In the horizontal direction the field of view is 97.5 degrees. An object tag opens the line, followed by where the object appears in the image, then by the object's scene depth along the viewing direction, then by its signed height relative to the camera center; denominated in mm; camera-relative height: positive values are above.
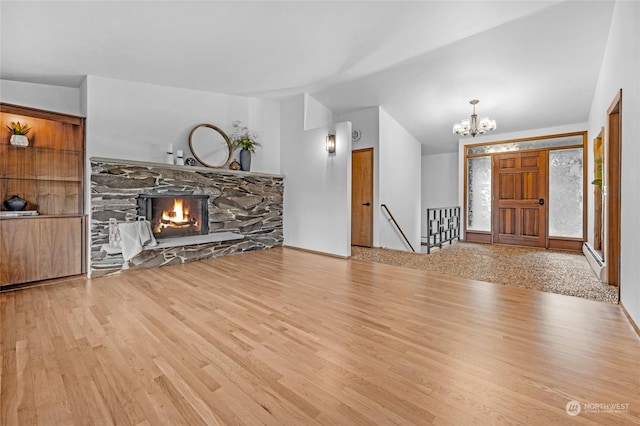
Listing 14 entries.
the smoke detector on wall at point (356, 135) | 6055 +1705
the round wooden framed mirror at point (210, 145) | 4777 +1195
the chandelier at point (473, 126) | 5005 +1588
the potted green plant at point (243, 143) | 5133 +1287
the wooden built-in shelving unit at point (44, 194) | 3199 +237
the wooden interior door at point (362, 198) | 5867 +328
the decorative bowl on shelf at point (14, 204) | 3295 +104
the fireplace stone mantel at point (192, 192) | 3738 +137
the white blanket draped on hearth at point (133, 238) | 3771 -354
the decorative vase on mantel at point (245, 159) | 5176 +998
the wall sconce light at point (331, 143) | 5008 +1246
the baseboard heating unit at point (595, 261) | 3467 -676
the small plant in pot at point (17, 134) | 3308 +939
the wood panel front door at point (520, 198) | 5906 +333
